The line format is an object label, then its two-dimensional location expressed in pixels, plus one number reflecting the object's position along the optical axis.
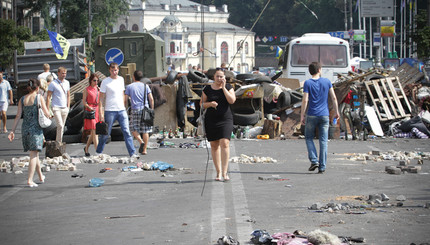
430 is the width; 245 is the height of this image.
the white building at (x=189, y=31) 154.38
